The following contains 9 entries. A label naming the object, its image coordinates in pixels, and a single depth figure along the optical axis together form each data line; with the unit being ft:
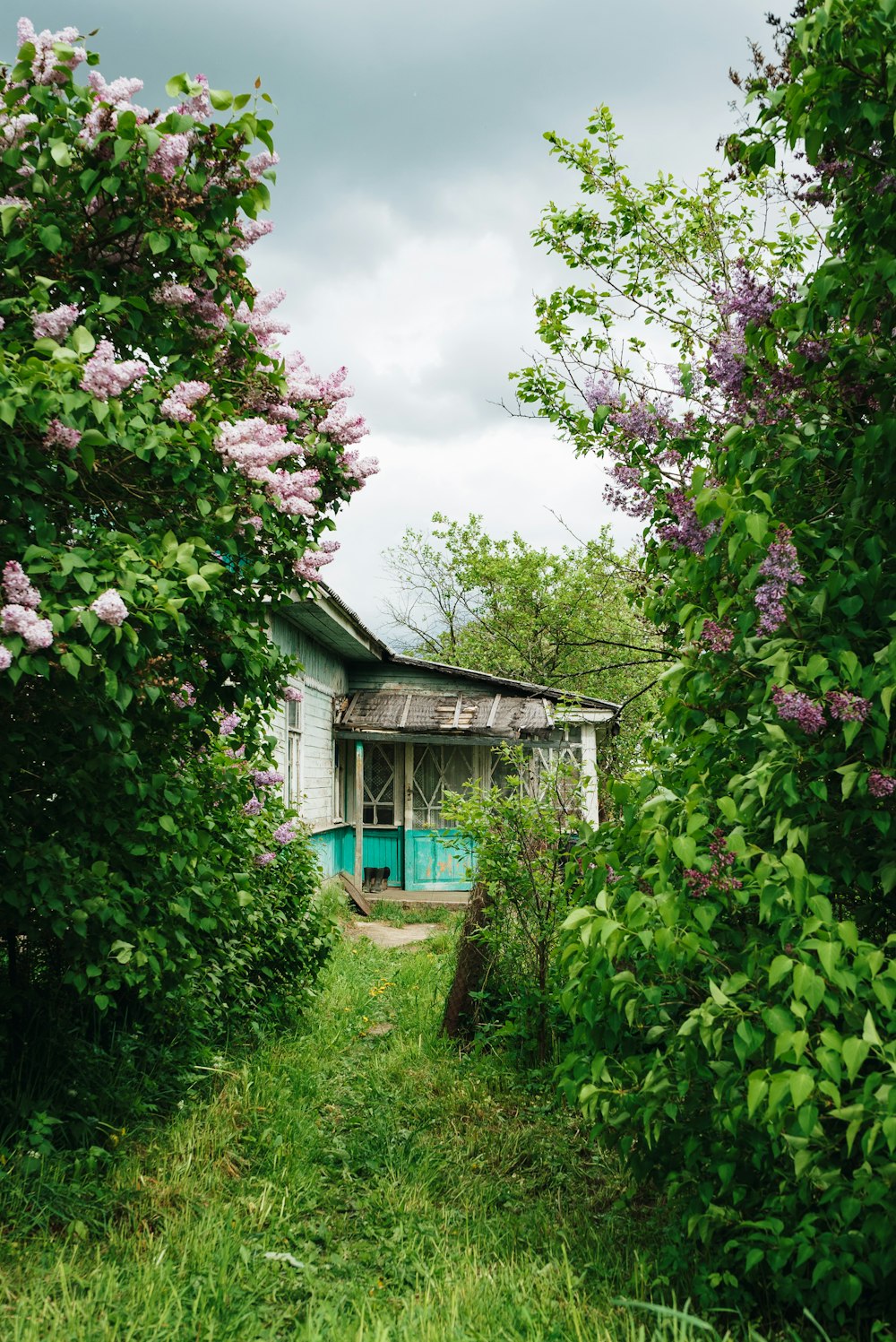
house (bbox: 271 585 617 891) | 47.42
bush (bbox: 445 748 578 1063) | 19.06
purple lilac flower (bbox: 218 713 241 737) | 14.99
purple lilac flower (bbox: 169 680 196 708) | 12.48
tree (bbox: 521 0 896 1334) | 8.01
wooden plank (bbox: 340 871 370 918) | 44.21
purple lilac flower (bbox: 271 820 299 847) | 19.58
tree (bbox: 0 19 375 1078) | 9.73
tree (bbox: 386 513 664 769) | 74.77
